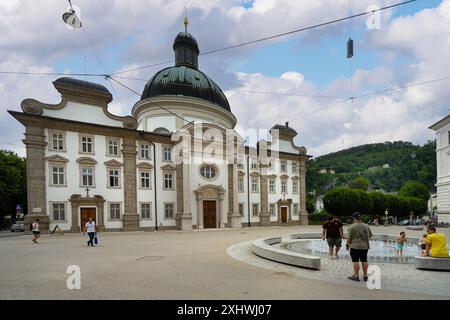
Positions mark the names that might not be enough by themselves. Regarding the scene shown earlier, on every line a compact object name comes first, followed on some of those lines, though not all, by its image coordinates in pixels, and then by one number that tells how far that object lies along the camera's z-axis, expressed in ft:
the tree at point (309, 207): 208.23
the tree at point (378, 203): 187.32
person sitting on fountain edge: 30.83
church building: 92.43
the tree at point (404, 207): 204.13
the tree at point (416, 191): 286.25
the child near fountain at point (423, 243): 38.24
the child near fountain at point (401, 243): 41.88
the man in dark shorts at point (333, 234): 39.47
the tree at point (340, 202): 171.42
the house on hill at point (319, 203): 378.34
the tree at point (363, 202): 176.04
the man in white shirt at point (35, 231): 63.79
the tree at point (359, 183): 385.11
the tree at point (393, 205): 198.08
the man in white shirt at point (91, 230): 55.52
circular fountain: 33.09
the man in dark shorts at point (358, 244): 26.25
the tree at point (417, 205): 212.23
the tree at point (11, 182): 140.15
